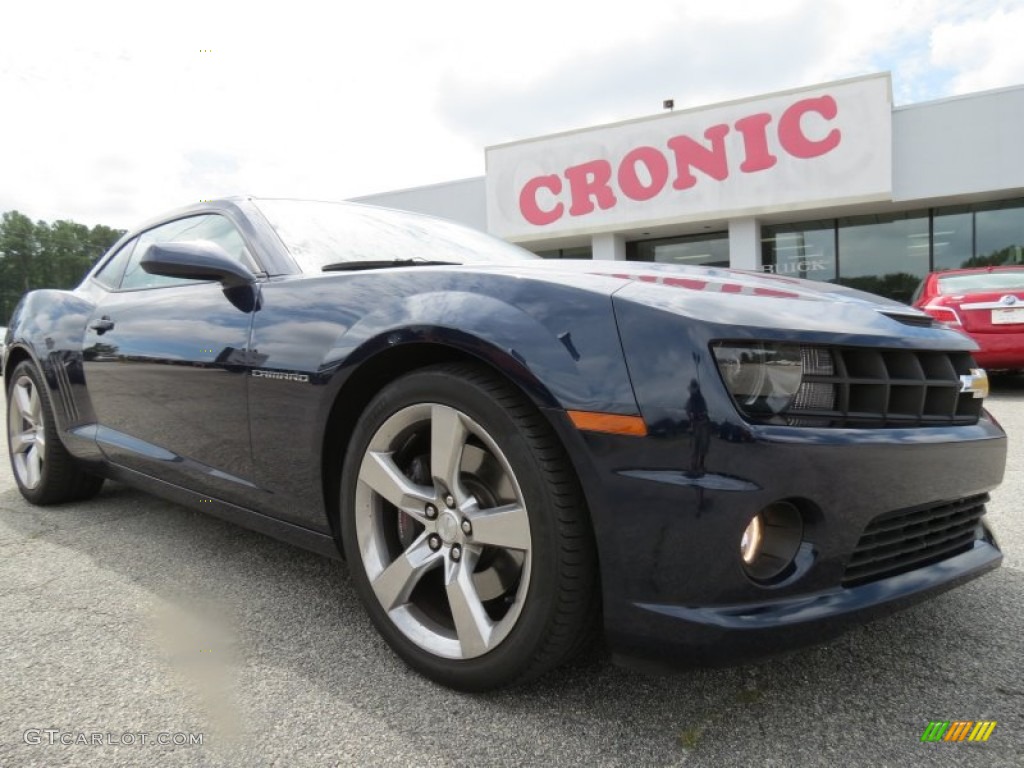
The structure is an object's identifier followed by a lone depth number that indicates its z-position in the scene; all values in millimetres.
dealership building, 11914
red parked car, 6207
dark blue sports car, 1287
